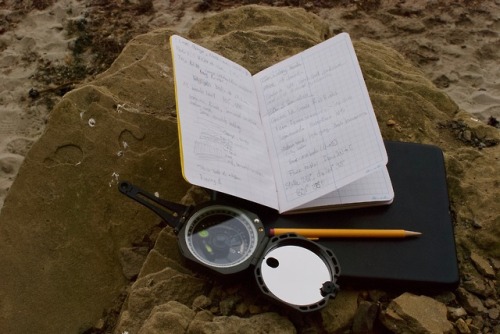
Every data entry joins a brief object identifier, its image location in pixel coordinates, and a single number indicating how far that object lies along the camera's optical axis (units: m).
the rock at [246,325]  0.62
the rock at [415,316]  0.64
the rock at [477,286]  0.68
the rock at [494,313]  0.67
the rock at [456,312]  0.66
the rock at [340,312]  0.64
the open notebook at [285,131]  0.68
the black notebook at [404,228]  0.67
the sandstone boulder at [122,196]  0.68
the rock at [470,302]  0.67
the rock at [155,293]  0.65
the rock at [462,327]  0.65
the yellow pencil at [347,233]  0.67
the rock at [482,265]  0.70
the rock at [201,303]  0.64
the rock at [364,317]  0.65
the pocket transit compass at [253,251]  0.62
